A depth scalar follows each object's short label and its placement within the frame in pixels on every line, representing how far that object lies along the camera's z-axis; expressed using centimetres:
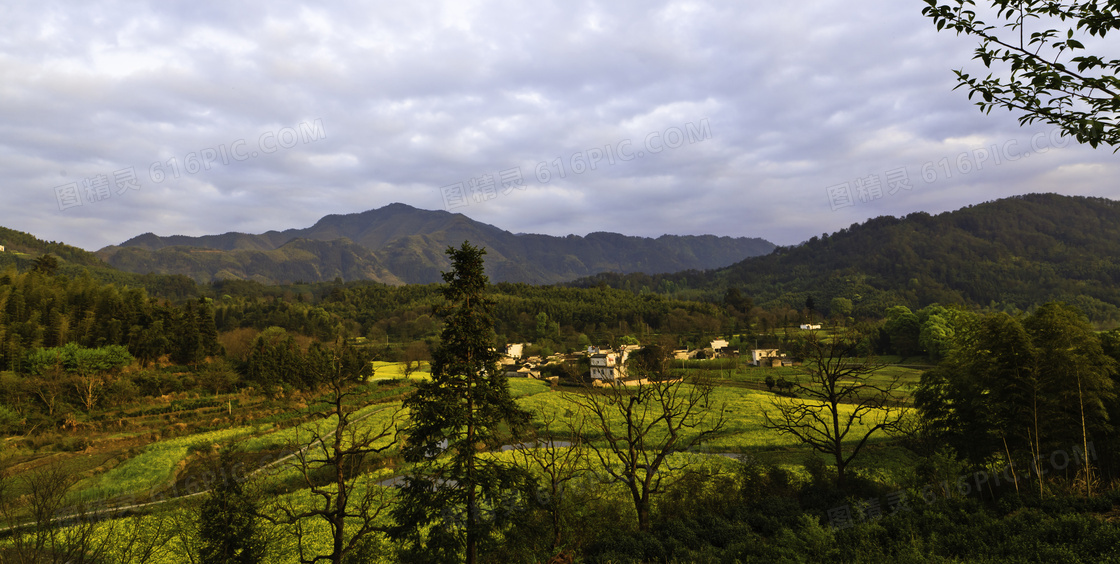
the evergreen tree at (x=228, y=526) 1417
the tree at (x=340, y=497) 1337
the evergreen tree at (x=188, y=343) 6245
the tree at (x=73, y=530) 1251
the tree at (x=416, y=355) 8541
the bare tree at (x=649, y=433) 1755
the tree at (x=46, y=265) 7069
